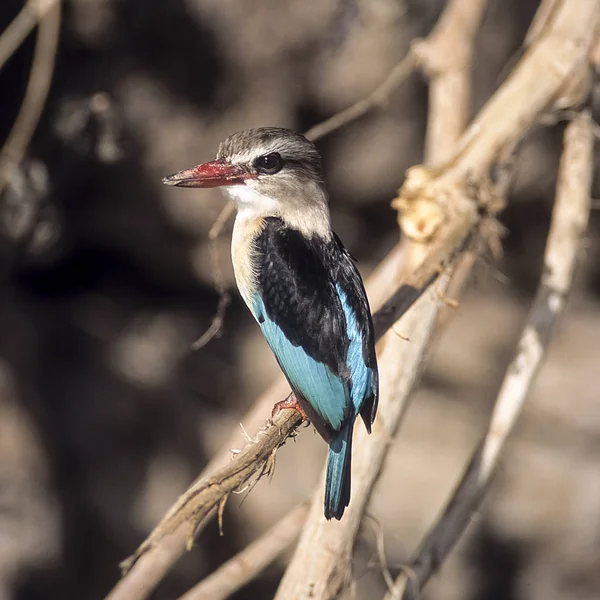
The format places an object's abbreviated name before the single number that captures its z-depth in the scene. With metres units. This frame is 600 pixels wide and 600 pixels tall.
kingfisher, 4.16
